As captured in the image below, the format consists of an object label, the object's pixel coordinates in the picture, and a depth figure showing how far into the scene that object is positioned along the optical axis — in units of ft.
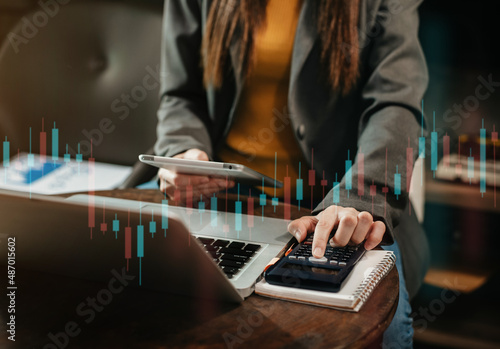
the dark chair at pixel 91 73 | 5.85
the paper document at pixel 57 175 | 5.40
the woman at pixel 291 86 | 3.54
